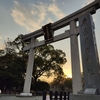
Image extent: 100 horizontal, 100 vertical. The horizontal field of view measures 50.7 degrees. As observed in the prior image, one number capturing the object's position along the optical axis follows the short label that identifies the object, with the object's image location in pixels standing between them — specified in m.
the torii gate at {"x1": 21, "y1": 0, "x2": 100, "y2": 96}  5.07
